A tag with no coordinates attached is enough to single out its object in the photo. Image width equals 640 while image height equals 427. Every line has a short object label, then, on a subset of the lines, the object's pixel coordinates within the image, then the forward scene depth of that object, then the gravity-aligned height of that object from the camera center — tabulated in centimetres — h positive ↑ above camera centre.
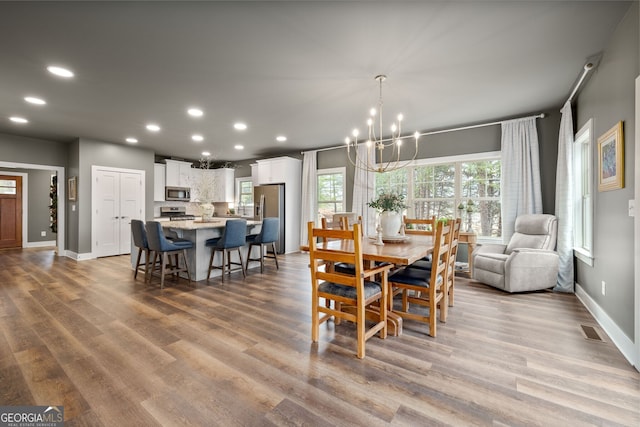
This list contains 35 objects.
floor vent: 240 -104
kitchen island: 425 -38
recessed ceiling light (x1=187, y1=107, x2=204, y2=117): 408 +147
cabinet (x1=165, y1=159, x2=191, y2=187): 760 +106
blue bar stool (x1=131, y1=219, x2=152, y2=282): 415 -37
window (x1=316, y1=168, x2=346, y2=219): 646 +50
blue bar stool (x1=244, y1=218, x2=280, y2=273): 461 -39
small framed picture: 597 +51
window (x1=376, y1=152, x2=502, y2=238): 477 +45
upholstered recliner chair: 359 -59
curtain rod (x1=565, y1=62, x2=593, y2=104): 280 +145
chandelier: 551 +114
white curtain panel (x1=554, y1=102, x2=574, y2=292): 366 +5
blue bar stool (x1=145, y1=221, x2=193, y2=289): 381 -46
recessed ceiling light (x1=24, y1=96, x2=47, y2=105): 367 +146
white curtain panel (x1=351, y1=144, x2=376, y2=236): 584 +40
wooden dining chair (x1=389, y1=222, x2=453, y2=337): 243 -61
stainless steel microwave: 754 +50
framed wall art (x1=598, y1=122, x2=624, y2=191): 230 +47
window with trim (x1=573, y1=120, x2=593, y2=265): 342 +22
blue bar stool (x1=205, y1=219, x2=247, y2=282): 409 -41
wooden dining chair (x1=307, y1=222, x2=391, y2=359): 210 -60
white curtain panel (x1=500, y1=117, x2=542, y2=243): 423 +62
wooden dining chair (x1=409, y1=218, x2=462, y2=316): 275 -54
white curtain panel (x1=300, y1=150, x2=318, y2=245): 677 +59
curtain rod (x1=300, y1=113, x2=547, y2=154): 422 +146
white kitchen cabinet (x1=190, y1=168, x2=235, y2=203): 812 +84
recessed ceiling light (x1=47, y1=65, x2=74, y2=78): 287 +144
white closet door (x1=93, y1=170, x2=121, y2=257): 612 -2
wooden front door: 762 +2
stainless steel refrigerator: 661 +20
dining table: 215 -31
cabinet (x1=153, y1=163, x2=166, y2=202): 739 +81
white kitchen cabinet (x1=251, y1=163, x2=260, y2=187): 727 +99
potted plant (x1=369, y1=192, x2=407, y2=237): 284 +0
